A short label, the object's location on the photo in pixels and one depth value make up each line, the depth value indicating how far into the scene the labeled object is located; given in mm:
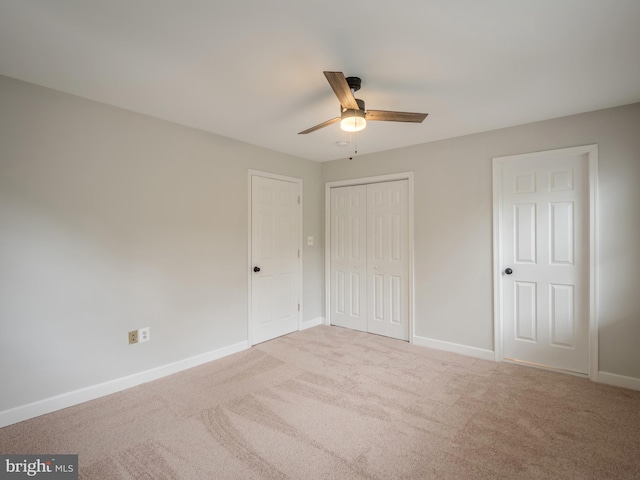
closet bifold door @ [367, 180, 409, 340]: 3891
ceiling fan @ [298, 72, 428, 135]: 2047
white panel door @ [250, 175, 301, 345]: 3770
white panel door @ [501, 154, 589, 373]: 2863
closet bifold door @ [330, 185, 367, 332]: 4277
